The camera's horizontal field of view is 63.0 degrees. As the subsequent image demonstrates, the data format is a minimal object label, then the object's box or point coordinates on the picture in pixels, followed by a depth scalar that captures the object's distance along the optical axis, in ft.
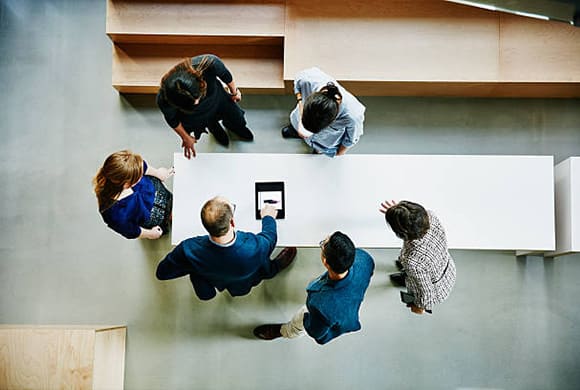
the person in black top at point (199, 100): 7.04
